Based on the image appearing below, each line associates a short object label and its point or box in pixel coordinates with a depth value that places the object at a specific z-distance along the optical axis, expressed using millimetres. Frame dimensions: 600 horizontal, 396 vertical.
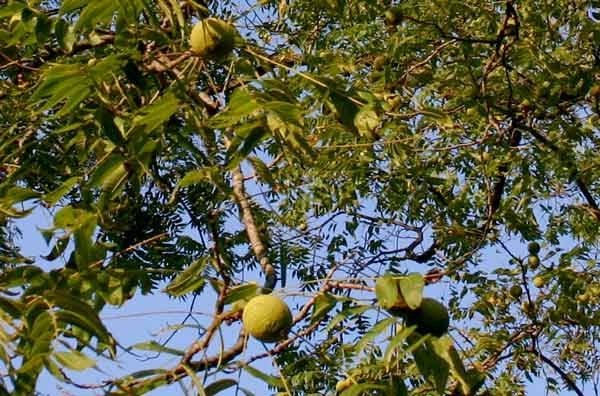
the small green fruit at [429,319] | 3613
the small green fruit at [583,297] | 10640
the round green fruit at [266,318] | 3736
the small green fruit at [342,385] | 4476
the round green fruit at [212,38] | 4090
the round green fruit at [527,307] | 10797
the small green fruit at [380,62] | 10085
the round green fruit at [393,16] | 10055
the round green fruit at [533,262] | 11133
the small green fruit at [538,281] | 10781
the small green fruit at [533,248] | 11305
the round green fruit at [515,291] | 11070
